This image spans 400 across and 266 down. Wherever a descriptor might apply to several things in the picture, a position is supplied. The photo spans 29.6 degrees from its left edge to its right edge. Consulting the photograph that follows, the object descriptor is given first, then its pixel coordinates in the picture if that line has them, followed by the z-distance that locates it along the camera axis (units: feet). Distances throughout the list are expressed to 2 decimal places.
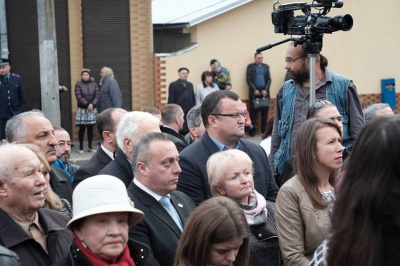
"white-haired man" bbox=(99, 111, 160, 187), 18.34
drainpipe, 57.00
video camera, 21.72
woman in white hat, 11.60
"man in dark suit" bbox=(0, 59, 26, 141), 51.98
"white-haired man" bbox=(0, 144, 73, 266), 13.44
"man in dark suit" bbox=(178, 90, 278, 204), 18.28
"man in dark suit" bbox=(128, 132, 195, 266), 14.70
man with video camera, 21.98
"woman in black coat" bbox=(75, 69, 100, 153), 55.11
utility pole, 47.57
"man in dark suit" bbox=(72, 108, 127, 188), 20.28
